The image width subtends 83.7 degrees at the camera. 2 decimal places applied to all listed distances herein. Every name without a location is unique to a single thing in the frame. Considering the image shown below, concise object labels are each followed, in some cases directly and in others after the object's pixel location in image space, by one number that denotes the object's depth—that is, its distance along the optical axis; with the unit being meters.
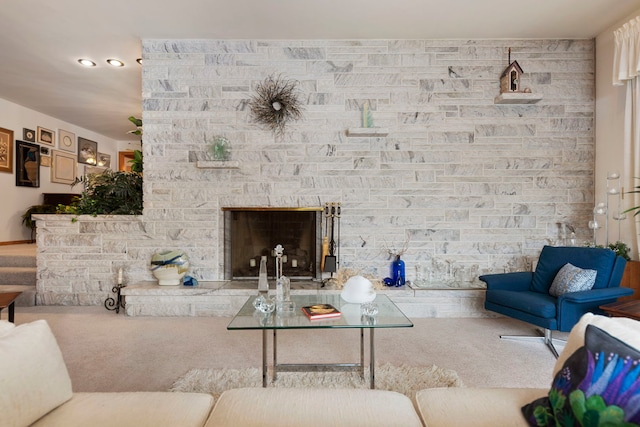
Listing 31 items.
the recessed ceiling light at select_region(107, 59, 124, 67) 4.35
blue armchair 2.62
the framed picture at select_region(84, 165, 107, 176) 7.66
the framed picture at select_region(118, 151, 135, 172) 8.84
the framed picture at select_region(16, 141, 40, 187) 5.97
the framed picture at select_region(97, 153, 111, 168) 8.13
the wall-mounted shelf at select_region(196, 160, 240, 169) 3.75
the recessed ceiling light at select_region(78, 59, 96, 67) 4.32
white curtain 3.22
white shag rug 2.12
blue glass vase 3.75
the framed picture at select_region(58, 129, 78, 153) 6.91
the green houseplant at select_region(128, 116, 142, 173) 4.20
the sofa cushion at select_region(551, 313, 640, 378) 1.08
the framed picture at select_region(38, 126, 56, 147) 6.42
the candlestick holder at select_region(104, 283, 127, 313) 3.75
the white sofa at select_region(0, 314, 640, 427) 1.10
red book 2.06
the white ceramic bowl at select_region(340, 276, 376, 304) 2.31
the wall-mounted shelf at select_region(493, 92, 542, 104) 3.66
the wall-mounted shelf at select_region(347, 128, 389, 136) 3.71
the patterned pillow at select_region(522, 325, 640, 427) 0.88
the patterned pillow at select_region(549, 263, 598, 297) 2.79
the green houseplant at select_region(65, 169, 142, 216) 4.04
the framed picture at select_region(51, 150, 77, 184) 6.74
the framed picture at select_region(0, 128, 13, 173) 5.64
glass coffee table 1.96
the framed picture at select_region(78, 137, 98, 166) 7.48
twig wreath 3.89
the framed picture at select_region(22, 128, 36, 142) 6.09
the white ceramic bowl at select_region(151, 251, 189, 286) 3.68
